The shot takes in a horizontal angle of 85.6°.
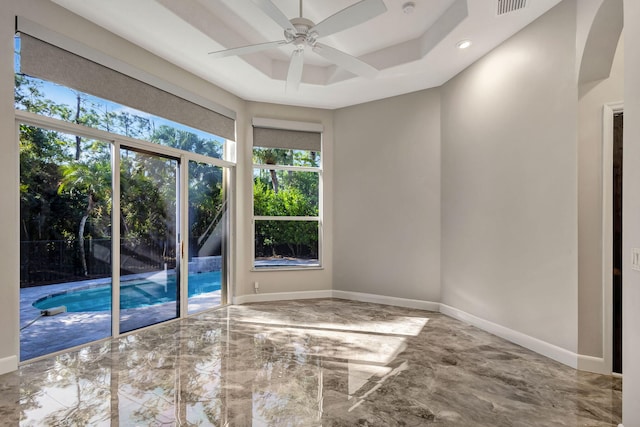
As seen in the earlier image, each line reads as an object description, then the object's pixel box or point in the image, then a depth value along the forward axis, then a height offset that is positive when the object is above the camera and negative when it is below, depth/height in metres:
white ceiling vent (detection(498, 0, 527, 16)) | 2.90 +1.76
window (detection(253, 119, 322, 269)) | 5.45 +0.29
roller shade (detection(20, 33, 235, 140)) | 2.92 +1.29
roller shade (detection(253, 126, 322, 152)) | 5.42 +1.17
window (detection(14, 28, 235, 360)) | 3.01 +0.14
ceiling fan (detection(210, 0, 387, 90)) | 2.45 +1.45
